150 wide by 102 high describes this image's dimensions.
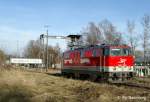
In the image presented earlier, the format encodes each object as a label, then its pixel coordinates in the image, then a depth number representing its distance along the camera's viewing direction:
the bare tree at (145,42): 32.62
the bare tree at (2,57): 22.86
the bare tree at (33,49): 79.29
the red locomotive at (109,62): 16.56
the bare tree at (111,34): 43.69
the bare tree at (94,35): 47.74
